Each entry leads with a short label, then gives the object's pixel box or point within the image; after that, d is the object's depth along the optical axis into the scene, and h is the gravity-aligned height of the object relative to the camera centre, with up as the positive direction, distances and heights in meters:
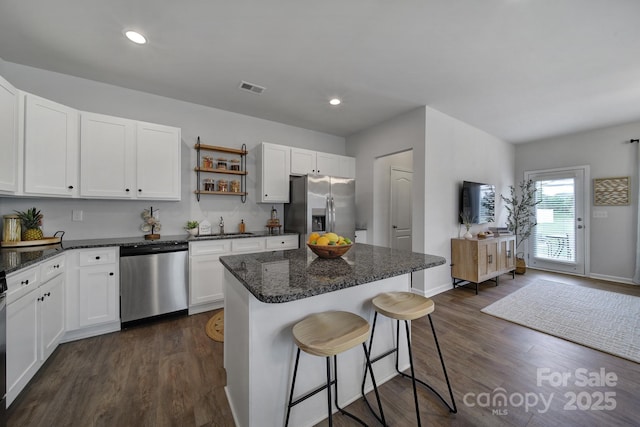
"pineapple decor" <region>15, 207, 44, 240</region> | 2.27 -0.12
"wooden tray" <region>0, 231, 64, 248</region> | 2.12 -0.28
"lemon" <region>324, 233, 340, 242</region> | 1.62 -0.16
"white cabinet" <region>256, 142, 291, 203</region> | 3.62 +0.62
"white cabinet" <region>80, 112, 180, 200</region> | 2.54 +0.60
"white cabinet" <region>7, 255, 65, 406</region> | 1.49 -0.77
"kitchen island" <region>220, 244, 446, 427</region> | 1.19 -0.60
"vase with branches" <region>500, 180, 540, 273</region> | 5.07 +0.08
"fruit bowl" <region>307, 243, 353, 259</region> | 1.57 -0.25
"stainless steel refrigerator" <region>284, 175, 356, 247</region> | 3.60 +0.10
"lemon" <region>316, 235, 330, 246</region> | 1.60 -0.19
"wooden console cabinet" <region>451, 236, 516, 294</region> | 3.65 -0.72
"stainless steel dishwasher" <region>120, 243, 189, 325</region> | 2.50 -0.74
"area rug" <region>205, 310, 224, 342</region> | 2.39 -1.22
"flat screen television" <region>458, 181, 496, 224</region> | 3.98 +0.21
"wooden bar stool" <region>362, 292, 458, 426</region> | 1.39 -0.57
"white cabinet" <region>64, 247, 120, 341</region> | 2.27 -0.78
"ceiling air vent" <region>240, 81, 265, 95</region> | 2.88 +1.53
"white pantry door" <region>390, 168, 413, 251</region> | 4.60 +0.10
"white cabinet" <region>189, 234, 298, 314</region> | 2.86 -0.70
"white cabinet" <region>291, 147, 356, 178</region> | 3.89 +0.86
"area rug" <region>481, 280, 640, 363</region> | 2.31 -1.19
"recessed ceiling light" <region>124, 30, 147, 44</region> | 2.04 +1.52
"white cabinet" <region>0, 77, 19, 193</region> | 1.91 +0.61
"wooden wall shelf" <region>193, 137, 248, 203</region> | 3.36 +0.60
